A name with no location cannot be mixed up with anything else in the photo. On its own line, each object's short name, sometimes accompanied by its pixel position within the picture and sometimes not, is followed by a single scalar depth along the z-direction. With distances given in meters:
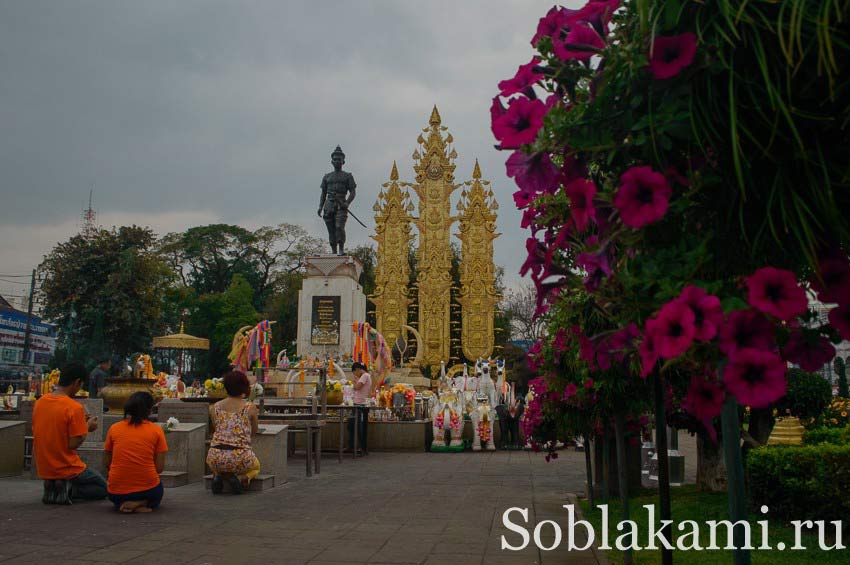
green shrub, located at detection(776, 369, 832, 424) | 8.00
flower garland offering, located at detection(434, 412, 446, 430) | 16.22
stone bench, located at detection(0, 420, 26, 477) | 9.69
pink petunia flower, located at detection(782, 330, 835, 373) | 1.76
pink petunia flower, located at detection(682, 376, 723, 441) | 1.72
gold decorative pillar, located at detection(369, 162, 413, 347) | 38.88
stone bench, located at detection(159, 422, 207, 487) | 9.54
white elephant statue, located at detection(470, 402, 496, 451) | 16.50
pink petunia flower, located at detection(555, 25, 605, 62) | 1.97
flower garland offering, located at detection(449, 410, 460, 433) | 16.23
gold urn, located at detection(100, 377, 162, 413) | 11.06
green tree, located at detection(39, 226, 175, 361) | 31.12
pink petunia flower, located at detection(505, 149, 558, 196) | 1.99
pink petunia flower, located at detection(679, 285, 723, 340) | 1.52
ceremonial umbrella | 28.73
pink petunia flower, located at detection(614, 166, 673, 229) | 1.69
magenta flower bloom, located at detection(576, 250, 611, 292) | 1.94
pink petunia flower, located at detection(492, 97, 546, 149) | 1.97
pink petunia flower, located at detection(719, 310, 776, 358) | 1.54
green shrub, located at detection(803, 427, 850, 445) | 7.64
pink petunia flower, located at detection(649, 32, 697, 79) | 1.63
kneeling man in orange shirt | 7.22
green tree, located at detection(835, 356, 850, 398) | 26.98
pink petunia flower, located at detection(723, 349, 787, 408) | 1.51
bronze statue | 26.92
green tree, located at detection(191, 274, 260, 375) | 47.53
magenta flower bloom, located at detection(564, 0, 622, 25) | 2.01
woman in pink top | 8.33
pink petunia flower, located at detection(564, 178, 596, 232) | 1.85
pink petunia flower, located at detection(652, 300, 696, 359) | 1.53
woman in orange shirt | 6.96
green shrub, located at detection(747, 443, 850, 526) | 5.81
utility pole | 34.15
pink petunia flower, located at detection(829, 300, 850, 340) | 1.69
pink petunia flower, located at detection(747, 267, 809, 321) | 1.52
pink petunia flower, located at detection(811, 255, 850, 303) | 1.73
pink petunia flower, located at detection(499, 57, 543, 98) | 2.07
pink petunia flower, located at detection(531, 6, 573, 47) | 2.11
